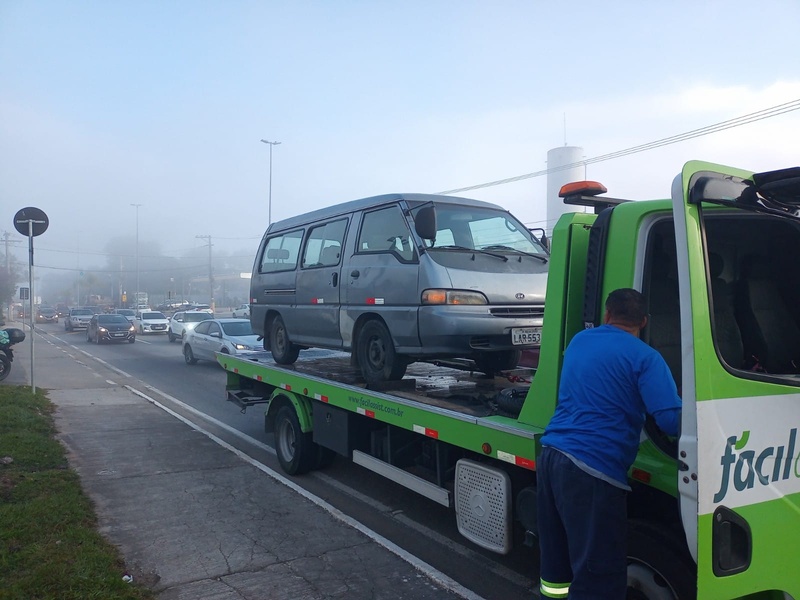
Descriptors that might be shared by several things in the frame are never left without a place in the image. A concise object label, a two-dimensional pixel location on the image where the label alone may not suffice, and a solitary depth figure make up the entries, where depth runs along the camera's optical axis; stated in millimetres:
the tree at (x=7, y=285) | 62781
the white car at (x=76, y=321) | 40500
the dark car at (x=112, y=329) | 28156
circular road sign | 11320
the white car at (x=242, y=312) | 41406
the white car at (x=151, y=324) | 34562
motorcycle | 14281
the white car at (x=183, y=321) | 27062
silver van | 5207
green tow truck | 2578
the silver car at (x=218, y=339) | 16256
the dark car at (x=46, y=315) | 59000
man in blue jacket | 2742
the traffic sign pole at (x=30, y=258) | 11398
